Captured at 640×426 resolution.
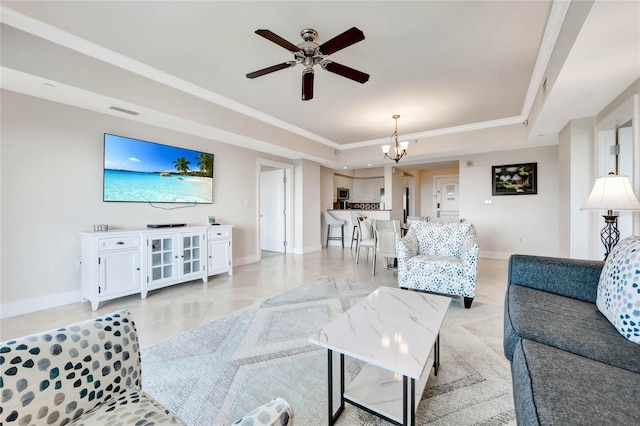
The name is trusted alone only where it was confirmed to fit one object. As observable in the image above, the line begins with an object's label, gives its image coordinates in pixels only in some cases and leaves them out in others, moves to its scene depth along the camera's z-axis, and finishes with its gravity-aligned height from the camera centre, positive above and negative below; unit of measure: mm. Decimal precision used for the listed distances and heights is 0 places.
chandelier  4354 +1131
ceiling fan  2010 +1303
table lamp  2051 +151
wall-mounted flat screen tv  3207 +566
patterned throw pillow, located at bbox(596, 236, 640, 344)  1228 -392
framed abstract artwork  5134 +711
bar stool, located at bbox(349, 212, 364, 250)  6662 -172
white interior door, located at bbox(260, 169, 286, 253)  6305 +80
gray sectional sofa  809 -592
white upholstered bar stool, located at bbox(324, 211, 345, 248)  6980 -254
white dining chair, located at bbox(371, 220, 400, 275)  4027 -364
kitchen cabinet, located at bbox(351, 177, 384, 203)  8664 +819
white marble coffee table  1167 -632
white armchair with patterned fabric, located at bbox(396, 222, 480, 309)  2832 -542
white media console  2801 -571
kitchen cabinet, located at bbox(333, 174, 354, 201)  8041 +979
